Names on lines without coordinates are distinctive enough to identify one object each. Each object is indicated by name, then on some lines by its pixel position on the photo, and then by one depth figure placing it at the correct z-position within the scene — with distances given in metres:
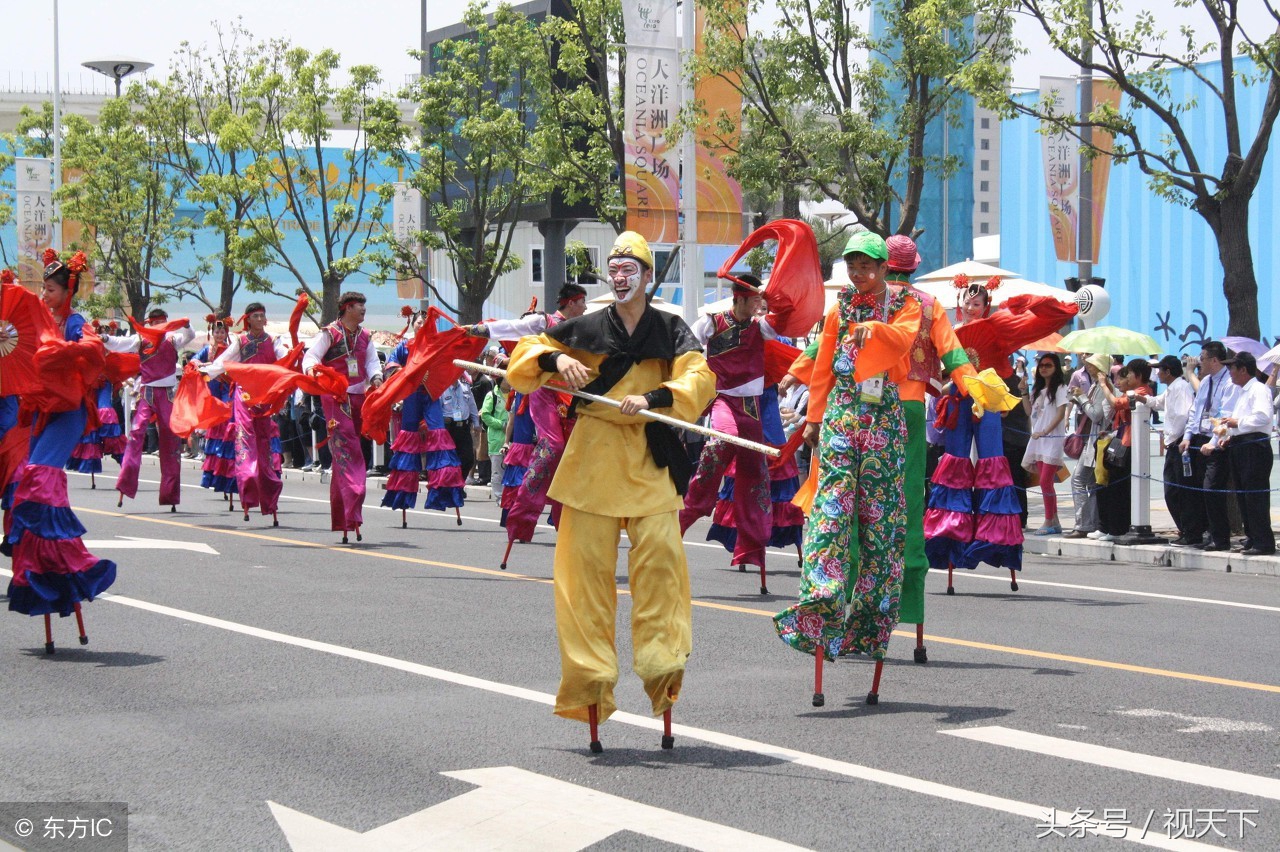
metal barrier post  15.55
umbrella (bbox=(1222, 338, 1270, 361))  15.46
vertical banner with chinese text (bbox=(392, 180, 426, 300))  31.38
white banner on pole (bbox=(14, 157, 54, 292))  41.53
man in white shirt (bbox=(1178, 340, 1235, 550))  14.49
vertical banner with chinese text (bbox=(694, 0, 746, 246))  21.02
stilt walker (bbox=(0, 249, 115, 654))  8.57
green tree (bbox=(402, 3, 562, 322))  29.16
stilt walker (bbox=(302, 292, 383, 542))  14.53
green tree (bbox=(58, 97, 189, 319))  41.34
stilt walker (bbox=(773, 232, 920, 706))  7.34
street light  46.56
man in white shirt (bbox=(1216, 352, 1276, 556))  14.09
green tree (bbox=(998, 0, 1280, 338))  16.52
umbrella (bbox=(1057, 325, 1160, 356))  16.39
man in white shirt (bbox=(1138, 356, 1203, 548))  15.32
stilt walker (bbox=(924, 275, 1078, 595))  11.43
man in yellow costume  6.39
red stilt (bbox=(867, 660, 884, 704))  7.43
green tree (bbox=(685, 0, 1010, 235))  19.38
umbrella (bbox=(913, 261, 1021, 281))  21.22
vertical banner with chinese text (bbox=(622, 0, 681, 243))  20.08
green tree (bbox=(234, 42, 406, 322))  32.78
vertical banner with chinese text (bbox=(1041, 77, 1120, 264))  19.97
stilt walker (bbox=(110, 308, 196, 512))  18.11
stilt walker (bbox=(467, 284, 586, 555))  12.04
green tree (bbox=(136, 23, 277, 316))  35.38
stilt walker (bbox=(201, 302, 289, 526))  16.50
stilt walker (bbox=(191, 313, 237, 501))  18.53
